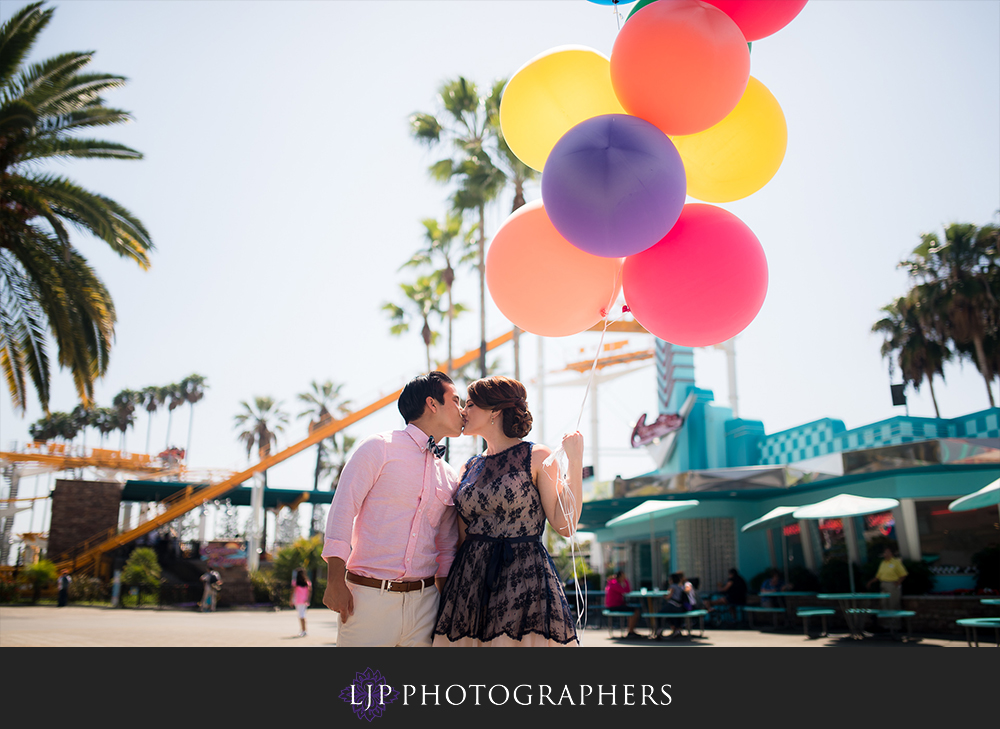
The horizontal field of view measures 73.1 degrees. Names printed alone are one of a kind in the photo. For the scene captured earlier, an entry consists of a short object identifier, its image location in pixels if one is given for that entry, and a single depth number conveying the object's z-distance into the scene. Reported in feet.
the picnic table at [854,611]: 35.37
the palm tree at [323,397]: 146.95
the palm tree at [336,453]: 146.41
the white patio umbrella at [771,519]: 46.78
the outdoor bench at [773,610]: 46.03
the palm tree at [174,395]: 192.75
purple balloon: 9.57
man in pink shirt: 8.98
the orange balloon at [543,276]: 11.07
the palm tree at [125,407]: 191.31
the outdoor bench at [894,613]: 34.94
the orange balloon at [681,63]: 9.90
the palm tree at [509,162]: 54.39
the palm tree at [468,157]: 55.57
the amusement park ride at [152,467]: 84.84
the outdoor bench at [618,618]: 46.06
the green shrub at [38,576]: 72.59
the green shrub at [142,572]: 73.31
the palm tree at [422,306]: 78.48
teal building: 46.37
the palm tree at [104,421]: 191.62
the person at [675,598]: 41.91
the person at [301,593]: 43.27
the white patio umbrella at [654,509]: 47.98
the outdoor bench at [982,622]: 26.07
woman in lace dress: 8.89
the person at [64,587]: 66.23
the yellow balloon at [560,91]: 11.31
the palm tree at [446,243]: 70.03
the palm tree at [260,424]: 156.31
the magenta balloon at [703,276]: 10.45
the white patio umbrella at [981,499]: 32.27
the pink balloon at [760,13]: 10.67
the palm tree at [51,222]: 34.24
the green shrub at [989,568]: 40.88
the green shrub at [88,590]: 73.92
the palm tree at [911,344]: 80.12
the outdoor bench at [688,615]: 40.00
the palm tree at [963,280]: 71.05
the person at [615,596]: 47.80
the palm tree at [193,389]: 193.88
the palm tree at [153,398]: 192.75
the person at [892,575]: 40.57
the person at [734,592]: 52.08
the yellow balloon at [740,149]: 11.37
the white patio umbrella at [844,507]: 39.27
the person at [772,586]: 51.24
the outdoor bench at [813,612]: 38.17
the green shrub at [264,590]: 76.84
